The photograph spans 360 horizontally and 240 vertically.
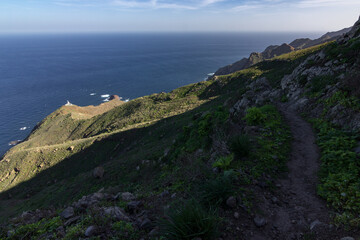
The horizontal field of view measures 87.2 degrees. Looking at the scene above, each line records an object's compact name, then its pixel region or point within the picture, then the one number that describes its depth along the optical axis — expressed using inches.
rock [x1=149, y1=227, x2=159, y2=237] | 171.4
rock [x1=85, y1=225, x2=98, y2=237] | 186.7
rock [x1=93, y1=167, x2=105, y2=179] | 907.4
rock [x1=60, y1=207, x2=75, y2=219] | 256.9
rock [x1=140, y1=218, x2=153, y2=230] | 189.6
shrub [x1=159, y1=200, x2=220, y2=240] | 142.5
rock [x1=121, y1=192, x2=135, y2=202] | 283.9
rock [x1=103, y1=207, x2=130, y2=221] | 212.2
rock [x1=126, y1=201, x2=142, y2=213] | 236.8
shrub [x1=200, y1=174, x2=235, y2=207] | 192.0
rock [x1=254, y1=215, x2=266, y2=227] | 178.4
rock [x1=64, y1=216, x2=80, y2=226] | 232.7
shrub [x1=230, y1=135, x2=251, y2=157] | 280.2
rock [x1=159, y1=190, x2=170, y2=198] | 260.0
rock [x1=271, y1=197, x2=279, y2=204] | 210.0
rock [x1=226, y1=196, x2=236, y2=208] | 192.7
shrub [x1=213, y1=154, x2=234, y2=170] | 258.0
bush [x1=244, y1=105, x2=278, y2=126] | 412.2
